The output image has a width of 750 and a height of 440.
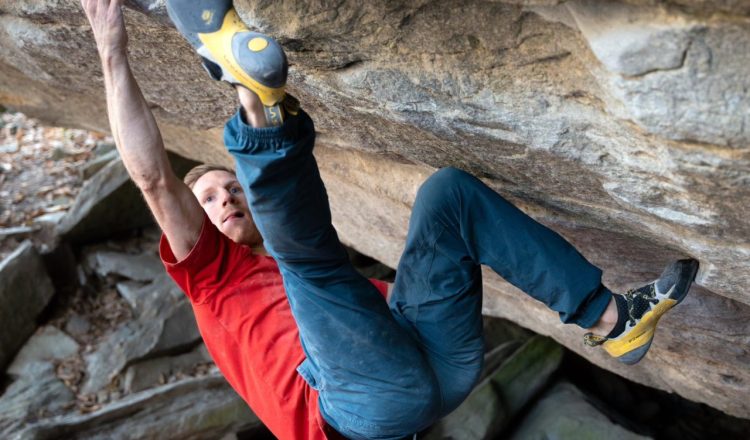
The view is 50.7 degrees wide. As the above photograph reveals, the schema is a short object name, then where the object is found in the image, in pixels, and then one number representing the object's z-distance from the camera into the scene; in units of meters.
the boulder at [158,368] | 5.23
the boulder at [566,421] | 4.80
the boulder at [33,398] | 4.85
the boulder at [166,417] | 4.67
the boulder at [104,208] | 6.17
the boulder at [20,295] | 5.44
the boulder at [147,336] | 5.30
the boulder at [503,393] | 5.02
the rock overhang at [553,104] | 1.68
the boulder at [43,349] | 5.36
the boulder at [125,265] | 6.02
